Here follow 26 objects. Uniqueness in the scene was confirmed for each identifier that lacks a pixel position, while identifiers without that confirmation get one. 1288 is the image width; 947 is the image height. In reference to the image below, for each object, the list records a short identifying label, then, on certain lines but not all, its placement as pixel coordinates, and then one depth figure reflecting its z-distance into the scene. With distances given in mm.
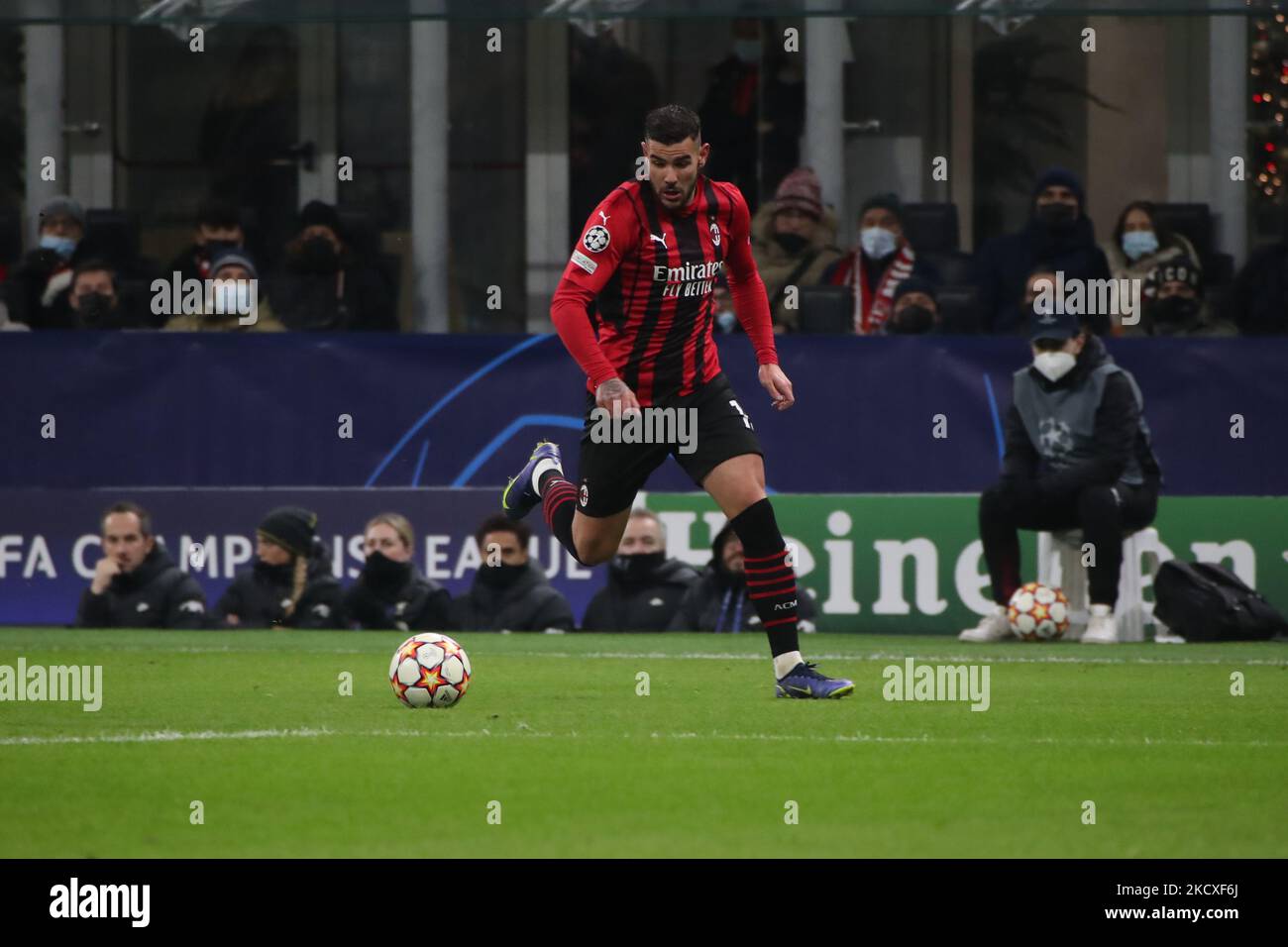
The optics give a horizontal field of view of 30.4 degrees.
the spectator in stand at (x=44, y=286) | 16406
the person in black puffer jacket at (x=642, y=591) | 14453
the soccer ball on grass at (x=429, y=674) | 9391
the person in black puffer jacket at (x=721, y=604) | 14406
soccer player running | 9312
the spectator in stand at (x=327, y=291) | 16375
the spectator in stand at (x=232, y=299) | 15836
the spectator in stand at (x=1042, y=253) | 15773
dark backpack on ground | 13484
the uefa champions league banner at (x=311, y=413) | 15531
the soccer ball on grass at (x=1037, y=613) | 13523
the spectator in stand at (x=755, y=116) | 18422
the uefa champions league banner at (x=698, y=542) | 14297
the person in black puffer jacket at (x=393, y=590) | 14297
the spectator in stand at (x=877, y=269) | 16094
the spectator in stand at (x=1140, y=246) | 15984
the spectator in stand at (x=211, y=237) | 16578
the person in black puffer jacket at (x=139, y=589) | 14352
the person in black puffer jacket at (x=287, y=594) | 14461
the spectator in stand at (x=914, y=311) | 15680
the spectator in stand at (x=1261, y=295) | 15938
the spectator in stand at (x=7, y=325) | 15930
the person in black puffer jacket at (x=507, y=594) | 14359
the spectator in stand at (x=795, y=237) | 16234
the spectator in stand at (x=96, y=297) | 16109
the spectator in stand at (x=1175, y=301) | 15812
